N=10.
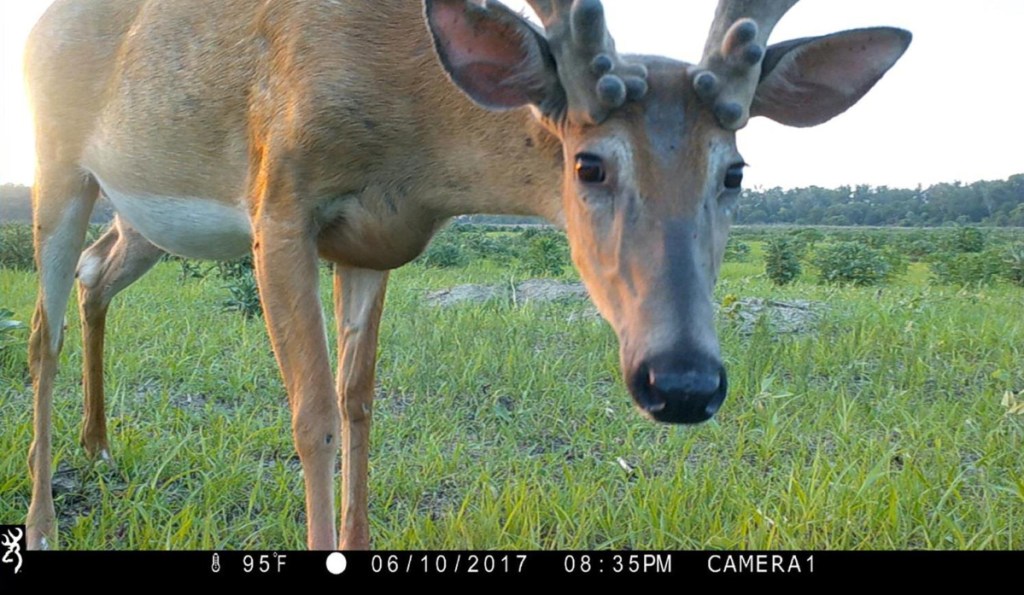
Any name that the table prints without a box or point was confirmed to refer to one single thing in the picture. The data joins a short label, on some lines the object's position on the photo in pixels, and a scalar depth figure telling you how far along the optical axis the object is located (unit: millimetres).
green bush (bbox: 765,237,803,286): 13562
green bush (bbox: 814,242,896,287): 13086
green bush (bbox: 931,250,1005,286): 11172
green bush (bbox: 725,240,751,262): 19612
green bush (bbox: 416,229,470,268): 12023
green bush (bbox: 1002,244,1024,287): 10734
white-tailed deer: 1699
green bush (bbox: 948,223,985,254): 16703
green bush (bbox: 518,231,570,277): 11836
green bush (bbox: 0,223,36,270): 9336
